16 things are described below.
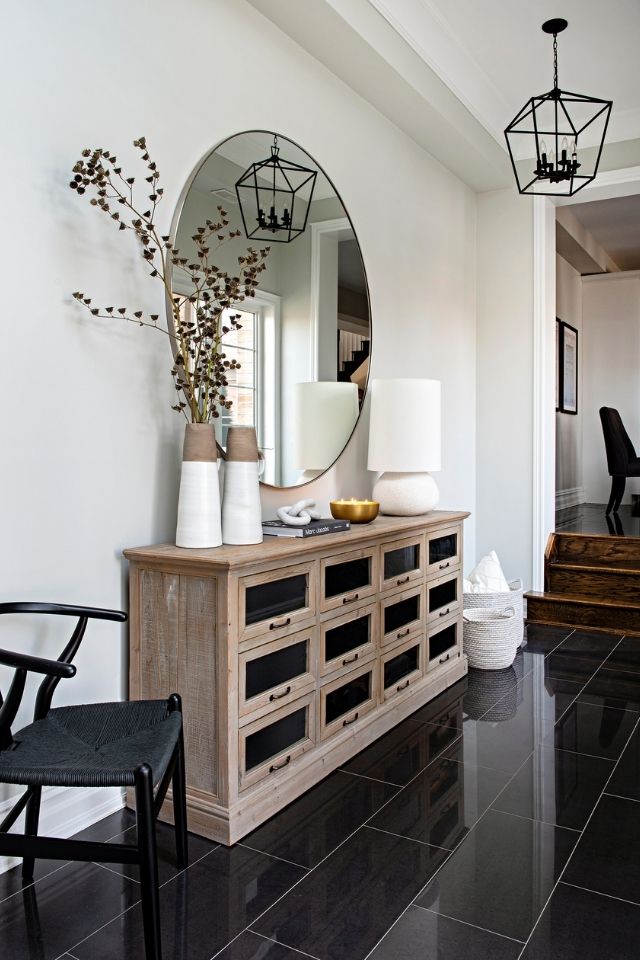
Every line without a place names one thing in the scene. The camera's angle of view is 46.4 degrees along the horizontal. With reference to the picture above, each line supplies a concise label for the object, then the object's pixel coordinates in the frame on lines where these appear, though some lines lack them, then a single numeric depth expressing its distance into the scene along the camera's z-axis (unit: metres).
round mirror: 2.72
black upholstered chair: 6.85
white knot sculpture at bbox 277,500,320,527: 2.66
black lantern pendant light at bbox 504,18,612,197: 4.52
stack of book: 2.61
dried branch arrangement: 2.22
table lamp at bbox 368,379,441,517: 3.42
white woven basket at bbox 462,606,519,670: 3.71
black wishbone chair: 1.52
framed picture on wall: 7.93
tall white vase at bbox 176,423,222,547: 2.30
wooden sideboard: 2.13
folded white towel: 4.07
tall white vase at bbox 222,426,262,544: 2.41
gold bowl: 3.07
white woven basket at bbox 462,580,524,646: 3.98
